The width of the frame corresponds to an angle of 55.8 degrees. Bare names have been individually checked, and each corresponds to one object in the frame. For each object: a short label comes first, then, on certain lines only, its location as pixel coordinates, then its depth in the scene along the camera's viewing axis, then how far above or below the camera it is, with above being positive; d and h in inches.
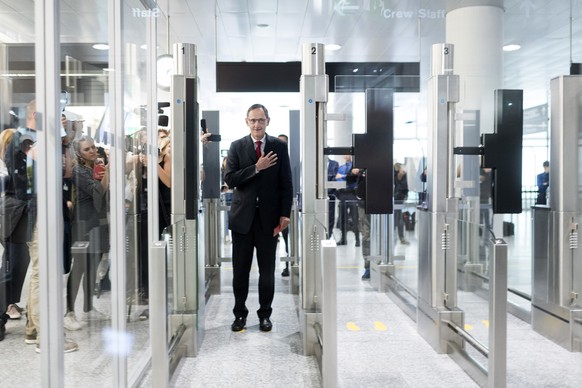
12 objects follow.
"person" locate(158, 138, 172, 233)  146.9 +1.1
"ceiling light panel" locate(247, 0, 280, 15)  197.9 +65.3
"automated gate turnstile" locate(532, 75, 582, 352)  143.0 -6.9
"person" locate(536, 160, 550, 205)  160.1 +0.5
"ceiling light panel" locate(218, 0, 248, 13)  200.1 +66.2
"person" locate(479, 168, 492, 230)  191.9 -4.3
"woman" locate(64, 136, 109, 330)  83.7 -5.2
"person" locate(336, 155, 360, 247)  189.0 -8.3
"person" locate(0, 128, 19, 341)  61.7 -10.3
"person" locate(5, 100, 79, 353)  64.9 -0.6
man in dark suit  150.9 -4.7
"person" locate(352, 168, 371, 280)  188.1 -12.9
